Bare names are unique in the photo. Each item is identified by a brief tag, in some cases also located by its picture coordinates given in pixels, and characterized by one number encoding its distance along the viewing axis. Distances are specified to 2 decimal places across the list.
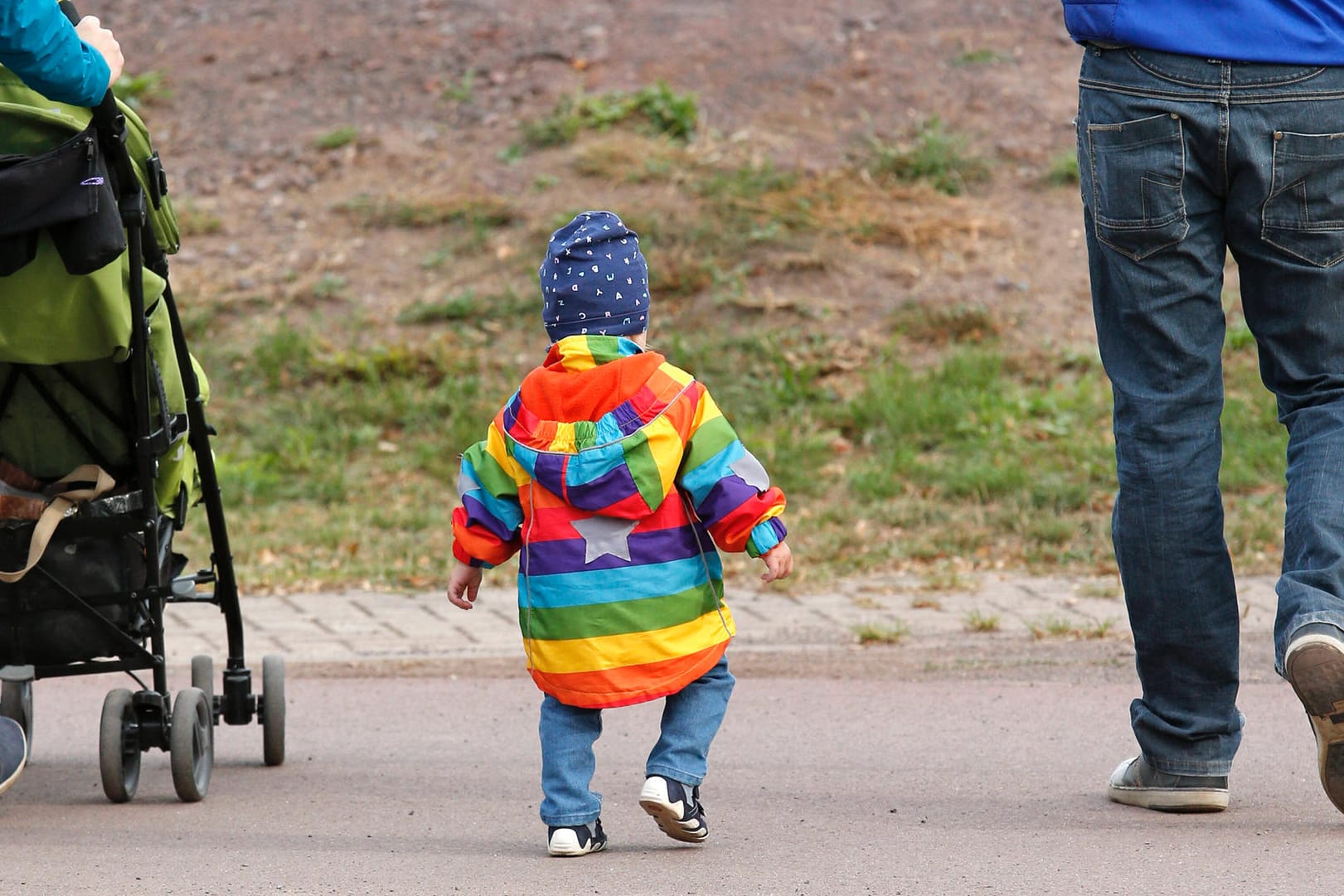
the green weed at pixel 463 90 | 24.06
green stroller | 7.59
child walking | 6.93
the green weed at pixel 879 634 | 11.69
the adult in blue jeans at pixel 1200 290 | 6.86
